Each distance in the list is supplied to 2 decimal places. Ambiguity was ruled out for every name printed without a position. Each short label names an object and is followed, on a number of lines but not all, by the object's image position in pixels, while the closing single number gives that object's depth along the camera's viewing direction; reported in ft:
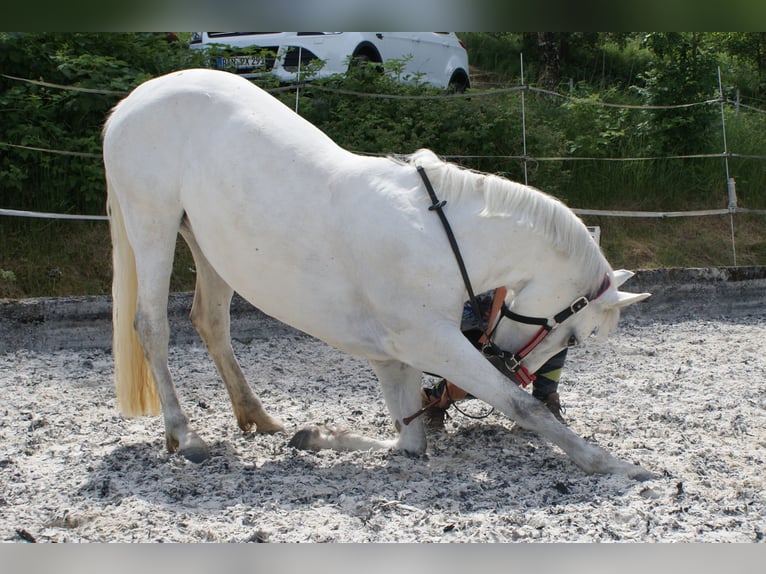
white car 26.50
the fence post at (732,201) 25.60
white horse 10.64
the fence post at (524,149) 24.28
